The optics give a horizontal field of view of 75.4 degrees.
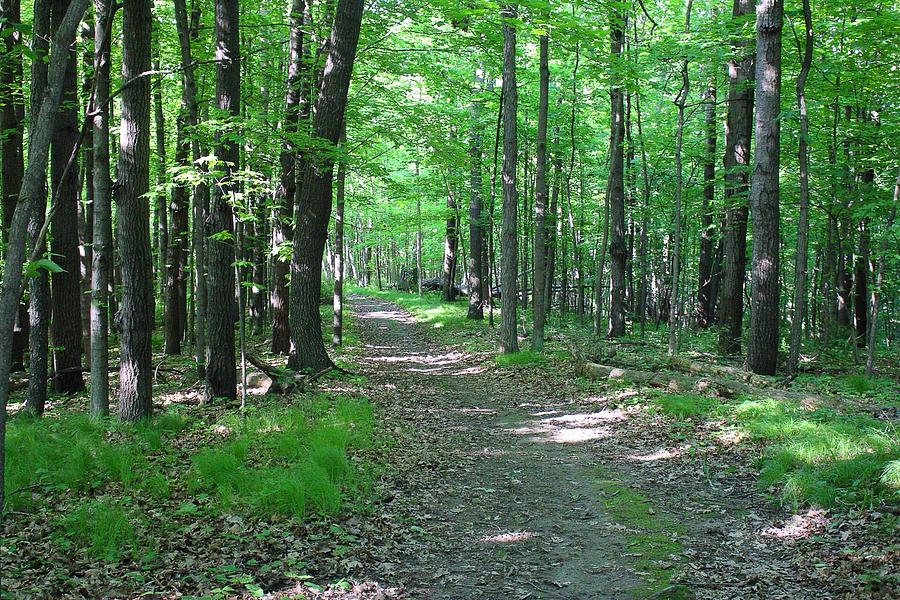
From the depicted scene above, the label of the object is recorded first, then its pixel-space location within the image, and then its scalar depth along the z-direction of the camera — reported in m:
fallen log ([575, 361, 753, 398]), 8.91
